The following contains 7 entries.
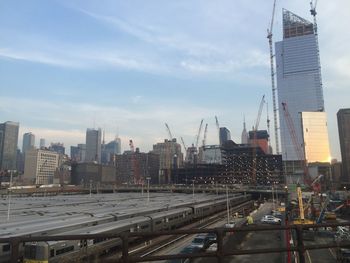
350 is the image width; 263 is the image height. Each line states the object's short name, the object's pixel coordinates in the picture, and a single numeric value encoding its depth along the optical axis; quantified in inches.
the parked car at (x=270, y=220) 2642.5
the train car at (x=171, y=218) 2029.3
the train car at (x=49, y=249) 1085.1
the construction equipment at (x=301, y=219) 2507.9
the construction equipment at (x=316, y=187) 4953.7
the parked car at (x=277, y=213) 3200.3
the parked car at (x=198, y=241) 1318.9
